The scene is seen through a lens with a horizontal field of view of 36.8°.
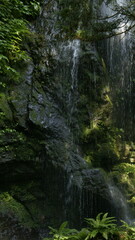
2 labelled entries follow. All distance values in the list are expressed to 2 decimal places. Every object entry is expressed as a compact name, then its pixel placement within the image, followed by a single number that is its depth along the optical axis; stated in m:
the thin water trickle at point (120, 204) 6.71
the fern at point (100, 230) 3.81
